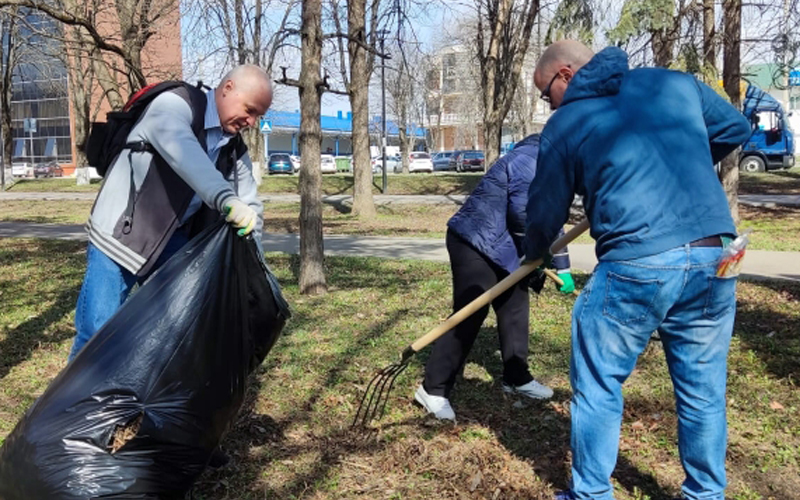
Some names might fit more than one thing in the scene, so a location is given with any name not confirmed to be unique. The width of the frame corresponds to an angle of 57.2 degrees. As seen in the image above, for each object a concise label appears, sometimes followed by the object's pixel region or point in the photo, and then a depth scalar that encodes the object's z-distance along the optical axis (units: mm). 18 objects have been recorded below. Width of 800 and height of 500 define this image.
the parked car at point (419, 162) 38875
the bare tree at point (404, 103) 38750
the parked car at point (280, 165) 36188
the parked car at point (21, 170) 41531
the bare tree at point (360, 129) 13586
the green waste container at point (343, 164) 42688
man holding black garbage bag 2738
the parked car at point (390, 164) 41478
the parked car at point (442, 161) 40212
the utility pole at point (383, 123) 21745
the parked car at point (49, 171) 42500
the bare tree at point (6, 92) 25953
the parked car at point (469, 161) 38000
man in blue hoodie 2289
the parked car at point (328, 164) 38312
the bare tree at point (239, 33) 8383
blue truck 23156
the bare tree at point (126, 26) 6012
